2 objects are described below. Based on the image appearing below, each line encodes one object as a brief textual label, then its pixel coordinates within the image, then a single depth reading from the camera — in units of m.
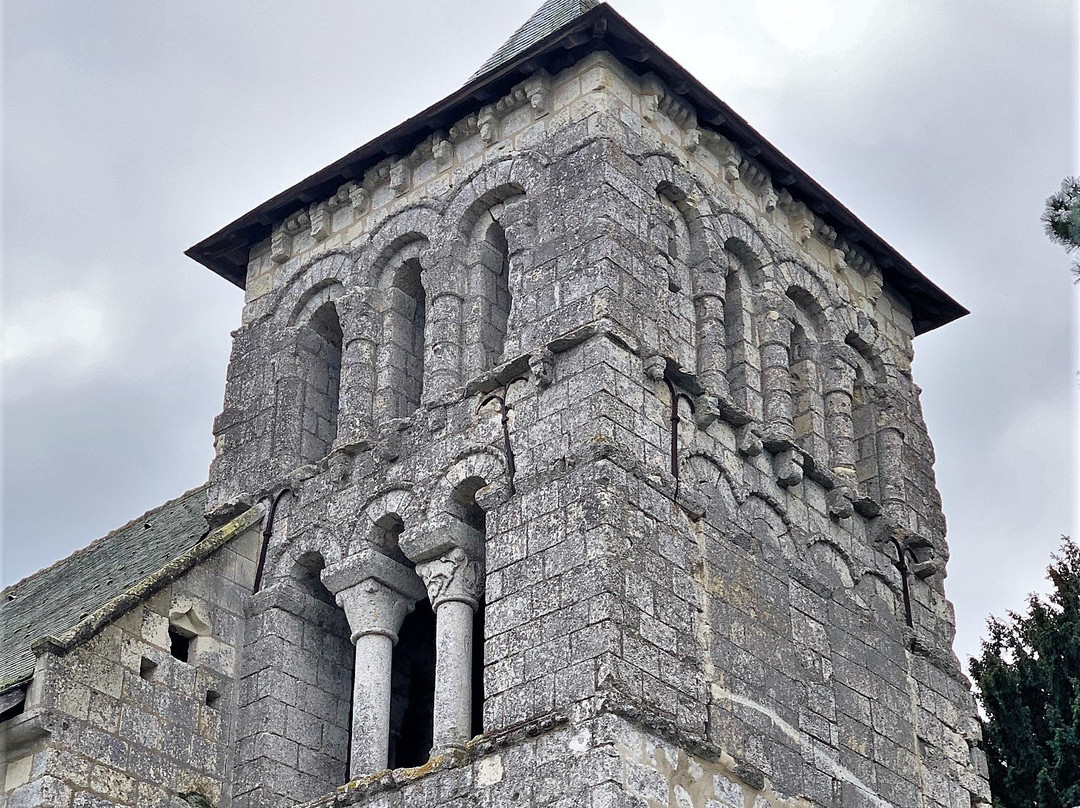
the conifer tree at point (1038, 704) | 18.61
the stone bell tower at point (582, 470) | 12.86
